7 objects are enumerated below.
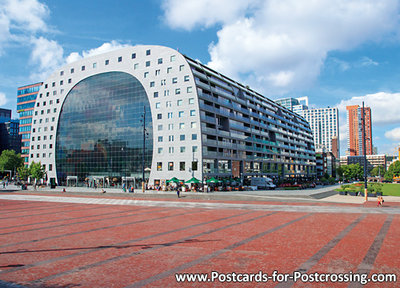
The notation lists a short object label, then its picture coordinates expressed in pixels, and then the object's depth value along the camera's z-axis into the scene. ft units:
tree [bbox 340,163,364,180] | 411.95
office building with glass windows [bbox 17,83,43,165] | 331.98
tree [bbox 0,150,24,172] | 332.62
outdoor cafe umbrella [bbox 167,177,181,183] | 175.28
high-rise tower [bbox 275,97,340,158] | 534.78
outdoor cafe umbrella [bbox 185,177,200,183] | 168.35
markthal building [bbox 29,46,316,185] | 195.72
